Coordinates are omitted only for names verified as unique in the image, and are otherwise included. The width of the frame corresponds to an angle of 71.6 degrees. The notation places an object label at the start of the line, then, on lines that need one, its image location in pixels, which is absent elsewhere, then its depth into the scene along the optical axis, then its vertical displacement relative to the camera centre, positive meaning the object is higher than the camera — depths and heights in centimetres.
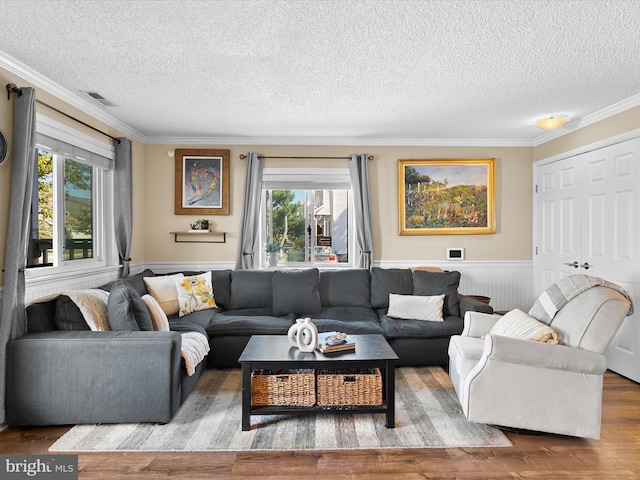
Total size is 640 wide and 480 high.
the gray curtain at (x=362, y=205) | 539 +41
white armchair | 266 -85
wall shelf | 548 +1
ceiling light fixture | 425 +113
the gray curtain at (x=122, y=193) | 467 +49
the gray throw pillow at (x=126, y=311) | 310 -51
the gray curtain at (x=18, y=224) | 285 +10
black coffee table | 283 -81
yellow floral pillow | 446 -57
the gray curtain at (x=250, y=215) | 533 +29
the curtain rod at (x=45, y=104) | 301 +102
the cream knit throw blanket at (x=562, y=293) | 291 -37
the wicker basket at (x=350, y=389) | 293 -100
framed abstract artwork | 542 +68
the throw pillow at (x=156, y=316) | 347 -61
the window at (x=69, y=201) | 358 +34
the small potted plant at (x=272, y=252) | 542 -16
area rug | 264 -122
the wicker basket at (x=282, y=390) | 292 -100
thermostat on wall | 554 -19
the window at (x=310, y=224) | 563 +19
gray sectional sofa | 285 -77
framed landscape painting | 551 +51
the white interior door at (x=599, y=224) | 384 +15
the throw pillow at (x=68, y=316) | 316 -55
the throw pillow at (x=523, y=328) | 281 -60
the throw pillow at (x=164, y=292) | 437 -53
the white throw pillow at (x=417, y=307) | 428 -68
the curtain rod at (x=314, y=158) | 542 +100
